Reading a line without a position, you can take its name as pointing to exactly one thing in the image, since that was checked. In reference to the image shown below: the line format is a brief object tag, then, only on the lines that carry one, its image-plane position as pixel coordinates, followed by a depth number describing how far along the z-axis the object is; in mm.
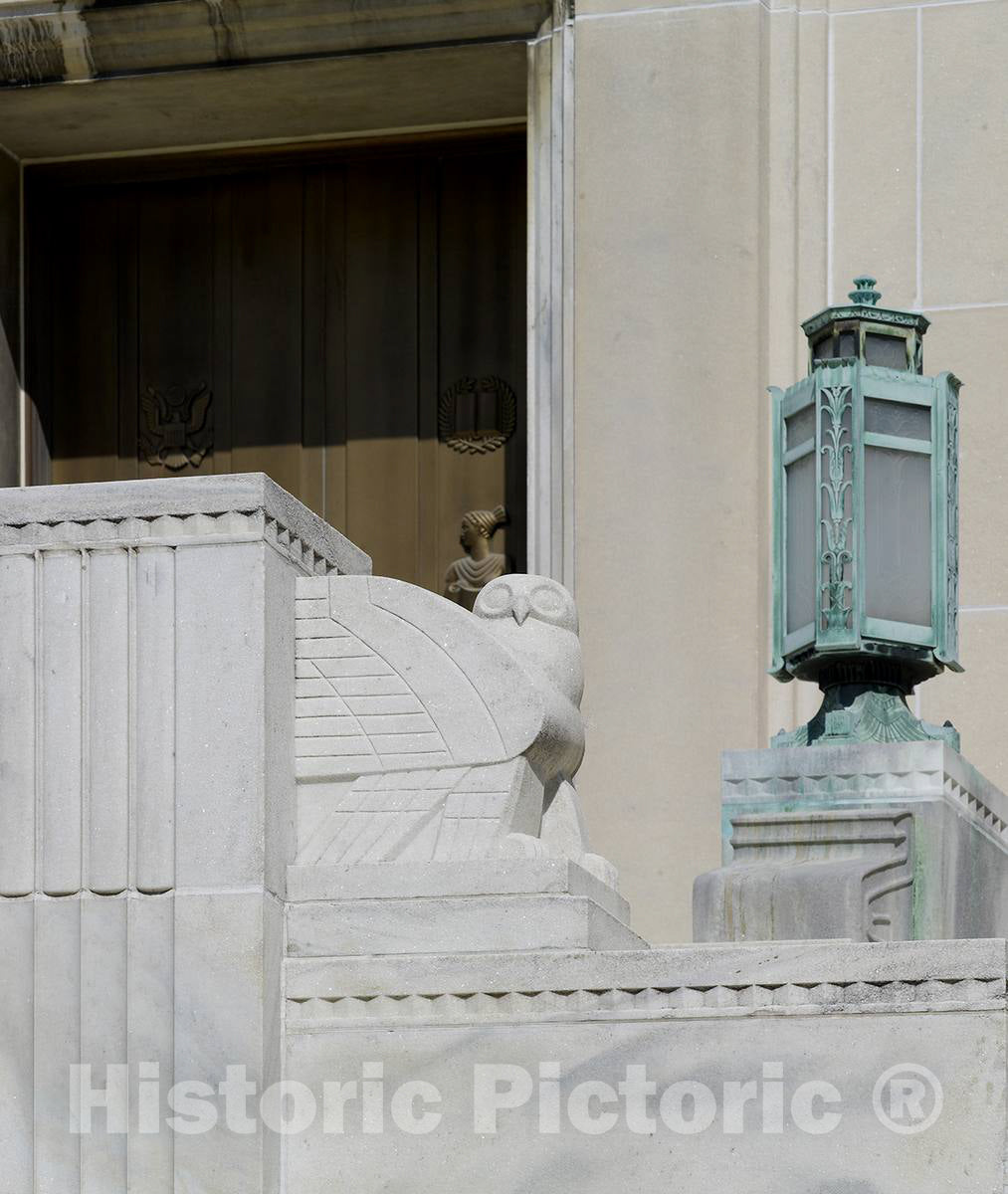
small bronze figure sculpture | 26281
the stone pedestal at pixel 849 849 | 17766
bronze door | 26859
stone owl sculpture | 15492
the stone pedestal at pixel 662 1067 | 14305
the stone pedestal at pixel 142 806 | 14961
